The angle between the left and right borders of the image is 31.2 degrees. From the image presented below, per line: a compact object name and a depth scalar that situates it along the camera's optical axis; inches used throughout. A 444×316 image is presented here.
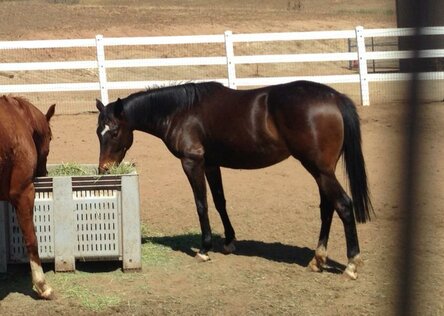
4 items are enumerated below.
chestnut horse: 231.8
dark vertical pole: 85.8
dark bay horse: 260.4
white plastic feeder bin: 260.1
